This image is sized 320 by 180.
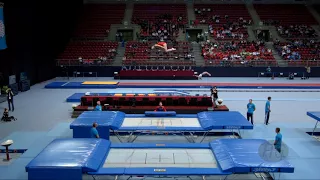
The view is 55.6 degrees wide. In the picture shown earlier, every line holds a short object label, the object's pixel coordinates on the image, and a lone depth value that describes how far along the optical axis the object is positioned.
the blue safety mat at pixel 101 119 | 10.53
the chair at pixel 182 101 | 15.41
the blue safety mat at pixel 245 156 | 7.19
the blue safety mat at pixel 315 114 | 11.65
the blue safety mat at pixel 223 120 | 10.56
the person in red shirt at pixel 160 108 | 13.45
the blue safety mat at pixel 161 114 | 12.56
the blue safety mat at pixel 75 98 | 16.88
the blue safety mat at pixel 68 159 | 6.95
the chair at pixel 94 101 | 15.36
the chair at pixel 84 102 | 15.45
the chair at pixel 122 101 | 15.30
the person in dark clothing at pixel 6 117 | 13.73
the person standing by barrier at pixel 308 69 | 27.55
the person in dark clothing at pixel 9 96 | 15.26
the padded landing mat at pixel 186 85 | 22.63
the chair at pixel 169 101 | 15.41
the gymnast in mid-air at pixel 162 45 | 19.46
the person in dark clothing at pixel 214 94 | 16.34
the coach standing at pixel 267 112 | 12.92
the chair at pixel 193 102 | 15.39
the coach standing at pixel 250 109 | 12.73
